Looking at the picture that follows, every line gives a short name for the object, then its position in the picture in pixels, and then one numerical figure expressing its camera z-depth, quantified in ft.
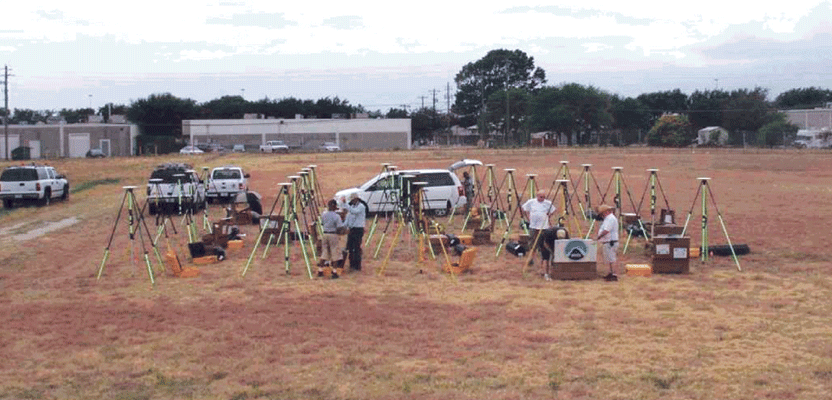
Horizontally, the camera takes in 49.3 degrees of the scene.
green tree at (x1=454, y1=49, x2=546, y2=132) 441.68
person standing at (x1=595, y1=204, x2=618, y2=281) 52.29
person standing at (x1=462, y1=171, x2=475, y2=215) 87.86
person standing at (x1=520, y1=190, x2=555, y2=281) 55.01
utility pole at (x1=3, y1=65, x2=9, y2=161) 255.70
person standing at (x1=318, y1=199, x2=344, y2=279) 54.80
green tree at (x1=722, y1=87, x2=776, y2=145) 333.42
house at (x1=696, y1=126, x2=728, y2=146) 280.92
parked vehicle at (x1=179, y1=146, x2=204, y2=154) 274.38
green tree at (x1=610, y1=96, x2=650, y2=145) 364.93
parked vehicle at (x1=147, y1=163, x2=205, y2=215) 90.86
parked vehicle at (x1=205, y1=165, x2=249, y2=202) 106.93
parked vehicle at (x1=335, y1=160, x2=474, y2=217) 88.69
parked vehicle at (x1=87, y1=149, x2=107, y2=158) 275.04
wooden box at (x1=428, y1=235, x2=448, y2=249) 62.23
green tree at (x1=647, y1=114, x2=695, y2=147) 282.56
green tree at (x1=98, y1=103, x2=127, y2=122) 442.42
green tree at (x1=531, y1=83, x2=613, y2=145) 323.37
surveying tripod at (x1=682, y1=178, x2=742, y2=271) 57.41
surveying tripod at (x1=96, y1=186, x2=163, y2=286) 52.87
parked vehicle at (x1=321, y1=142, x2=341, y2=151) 293.64
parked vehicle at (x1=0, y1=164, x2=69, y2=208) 111.14
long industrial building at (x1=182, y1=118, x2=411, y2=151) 324.80
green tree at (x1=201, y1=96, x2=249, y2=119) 414.00
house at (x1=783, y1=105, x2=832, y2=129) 339.16
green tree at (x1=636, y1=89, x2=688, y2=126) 390.95
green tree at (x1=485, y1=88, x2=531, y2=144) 369.09
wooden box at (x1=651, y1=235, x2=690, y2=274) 53.93
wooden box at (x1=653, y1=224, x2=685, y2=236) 62.28
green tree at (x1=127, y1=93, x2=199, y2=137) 360.07
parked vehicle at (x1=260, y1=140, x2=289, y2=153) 284.00
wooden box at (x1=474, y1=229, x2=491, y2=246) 68.80
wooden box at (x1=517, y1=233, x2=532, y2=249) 61.62
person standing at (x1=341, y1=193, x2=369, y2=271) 55.83
